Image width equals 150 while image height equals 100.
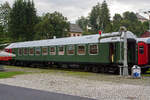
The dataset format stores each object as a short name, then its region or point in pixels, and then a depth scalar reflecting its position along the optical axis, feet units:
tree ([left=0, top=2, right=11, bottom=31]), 211.00
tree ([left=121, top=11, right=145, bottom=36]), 281.66
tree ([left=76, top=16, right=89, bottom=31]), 413.18
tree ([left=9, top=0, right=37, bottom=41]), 168.14
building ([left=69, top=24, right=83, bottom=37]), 338.50
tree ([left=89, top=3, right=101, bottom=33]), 316.01
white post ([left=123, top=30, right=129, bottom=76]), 56.70
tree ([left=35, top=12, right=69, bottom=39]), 153.99
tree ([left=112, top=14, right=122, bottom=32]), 255.66
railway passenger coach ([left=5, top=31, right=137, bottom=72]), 64.75
